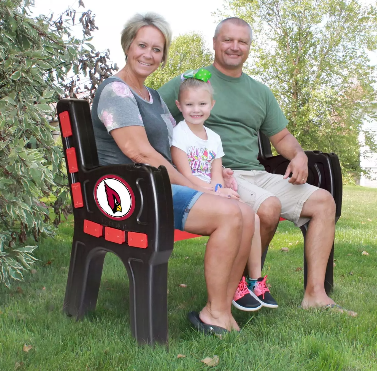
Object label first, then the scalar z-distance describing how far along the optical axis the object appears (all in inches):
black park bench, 83.9
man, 114.1
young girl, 104.4
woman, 89.1
